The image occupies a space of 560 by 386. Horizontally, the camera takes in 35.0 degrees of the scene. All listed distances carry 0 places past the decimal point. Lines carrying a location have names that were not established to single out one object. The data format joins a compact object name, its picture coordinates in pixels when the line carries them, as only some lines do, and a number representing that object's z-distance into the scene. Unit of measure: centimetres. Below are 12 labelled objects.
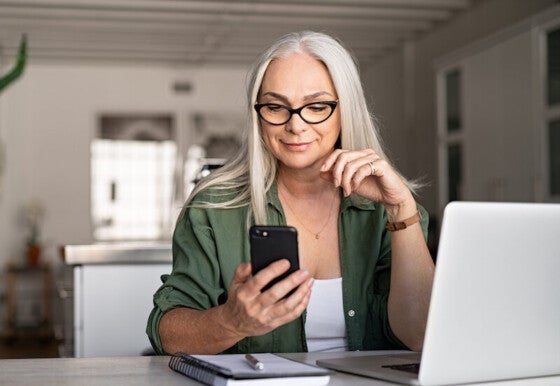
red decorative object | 1034
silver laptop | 123
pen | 134
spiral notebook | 130
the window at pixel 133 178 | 1127
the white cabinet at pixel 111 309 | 335
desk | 138
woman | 184
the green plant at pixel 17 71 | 397
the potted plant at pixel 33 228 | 1035
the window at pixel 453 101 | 715
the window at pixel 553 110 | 562
